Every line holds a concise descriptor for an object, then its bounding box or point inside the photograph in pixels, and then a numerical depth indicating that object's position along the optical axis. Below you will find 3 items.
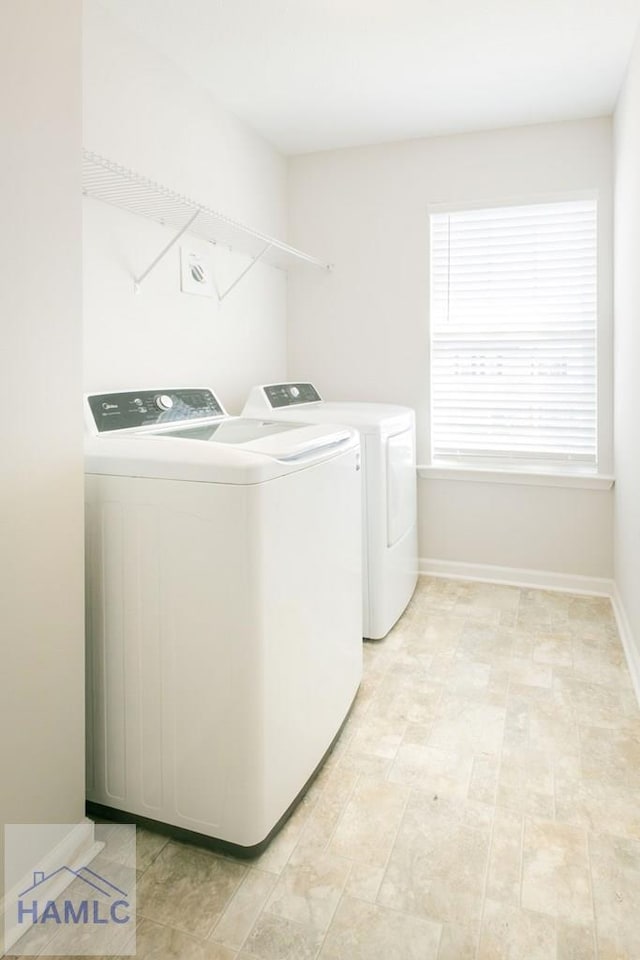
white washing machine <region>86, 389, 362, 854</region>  1.40
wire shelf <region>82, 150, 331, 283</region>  1.88
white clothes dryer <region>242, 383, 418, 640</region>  2.55
